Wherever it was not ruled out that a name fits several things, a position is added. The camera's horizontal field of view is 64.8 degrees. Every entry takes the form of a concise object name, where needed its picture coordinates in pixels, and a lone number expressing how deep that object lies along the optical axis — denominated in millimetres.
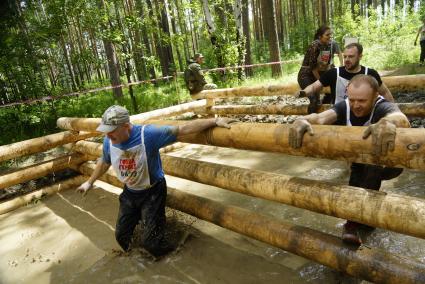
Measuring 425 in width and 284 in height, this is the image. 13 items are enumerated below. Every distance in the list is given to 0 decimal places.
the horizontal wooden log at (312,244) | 2338
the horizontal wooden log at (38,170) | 5711
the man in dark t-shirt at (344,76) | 4016
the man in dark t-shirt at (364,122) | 2109
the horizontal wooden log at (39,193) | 5695
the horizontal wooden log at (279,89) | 5301
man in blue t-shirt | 3221
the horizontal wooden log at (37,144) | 5469
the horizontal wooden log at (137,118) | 5428
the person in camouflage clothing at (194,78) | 9617
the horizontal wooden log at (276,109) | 5094
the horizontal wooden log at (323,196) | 2105
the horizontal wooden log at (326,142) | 2029
